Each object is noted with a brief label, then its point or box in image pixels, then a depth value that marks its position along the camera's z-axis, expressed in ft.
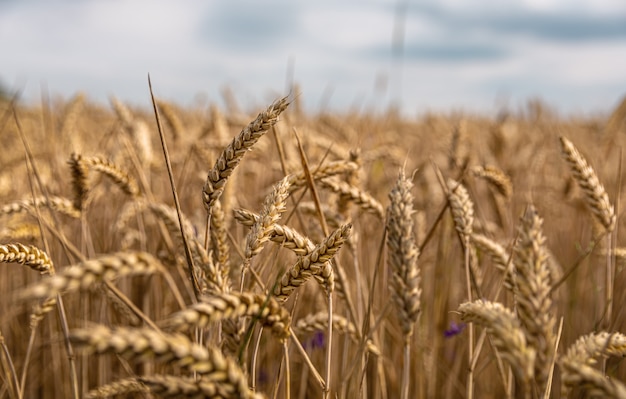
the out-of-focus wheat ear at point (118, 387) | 2.05
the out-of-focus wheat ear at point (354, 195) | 2.43
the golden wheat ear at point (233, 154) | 1.98
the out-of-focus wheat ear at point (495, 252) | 2.51
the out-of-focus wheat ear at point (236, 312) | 1.59
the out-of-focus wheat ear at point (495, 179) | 2.87
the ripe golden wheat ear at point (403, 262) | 1.92
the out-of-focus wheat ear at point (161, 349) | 1.51
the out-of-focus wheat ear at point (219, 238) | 2.11
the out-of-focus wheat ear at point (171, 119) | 4.09
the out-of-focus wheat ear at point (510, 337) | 1.66
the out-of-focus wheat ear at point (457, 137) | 4.04
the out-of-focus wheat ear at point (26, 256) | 1.98
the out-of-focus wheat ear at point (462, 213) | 2.30
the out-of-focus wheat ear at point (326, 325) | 2.45
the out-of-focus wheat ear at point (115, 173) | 2.50
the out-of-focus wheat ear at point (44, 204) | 2.57
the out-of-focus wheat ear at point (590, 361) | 1.68
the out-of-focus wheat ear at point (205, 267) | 1.97
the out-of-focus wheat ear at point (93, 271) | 1.52
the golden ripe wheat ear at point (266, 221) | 1.94
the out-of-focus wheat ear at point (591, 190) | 2.48
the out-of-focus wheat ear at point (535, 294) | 1.71
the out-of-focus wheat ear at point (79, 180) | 2.53
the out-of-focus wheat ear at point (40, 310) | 2.35
